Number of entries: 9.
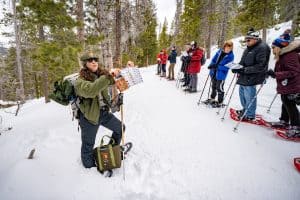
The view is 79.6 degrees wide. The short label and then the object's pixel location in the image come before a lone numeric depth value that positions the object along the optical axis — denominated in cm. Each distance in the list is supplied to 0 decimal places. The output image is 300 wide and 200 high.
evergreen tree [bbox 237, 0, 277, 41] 1162
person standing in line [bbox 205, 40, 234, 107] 559
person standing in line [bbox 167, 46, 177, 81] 1135
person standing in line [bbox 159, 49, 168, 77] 1328
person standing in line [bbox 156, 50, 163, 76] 1478
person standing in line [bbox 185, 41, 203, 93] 752
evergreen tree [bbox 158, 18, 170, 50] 3481
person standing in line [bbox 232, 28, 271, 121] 423
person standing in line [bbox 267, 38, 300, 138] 357
